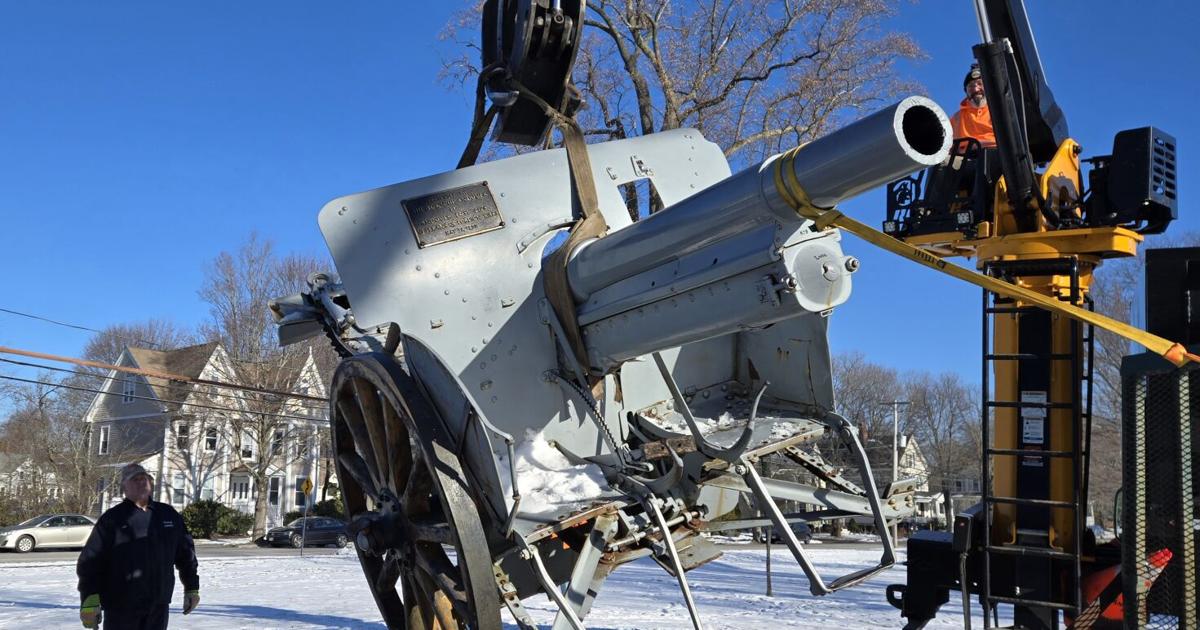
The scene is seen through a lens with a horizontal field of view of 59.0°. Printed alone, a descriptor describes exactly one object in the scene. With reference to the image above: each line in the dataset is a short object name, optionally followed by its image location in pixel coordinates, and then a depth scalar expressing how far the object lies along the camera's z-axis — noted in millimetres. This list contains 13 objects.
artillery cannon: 4254
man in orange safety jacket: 6145
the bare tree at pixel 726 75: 14758
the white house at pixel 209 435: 32188
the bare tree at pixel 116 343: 42531
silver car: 23188
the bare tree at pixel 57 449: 32000
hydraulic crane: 5273
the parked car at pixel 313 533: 25734
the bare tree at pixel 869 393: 46906
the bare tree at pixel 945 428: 53094
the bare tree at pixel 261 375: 31031
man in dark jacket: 5598
